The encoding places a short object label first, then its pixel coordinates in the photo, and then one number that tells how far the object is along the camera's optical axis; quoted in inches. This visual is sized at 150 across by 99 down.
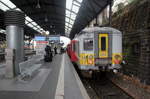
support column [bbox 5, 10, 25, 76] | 214.1
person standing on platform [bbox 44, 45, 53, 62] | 394.5
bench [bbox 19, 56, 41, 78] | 185.7
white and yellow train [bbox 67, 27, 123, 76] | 222.9
